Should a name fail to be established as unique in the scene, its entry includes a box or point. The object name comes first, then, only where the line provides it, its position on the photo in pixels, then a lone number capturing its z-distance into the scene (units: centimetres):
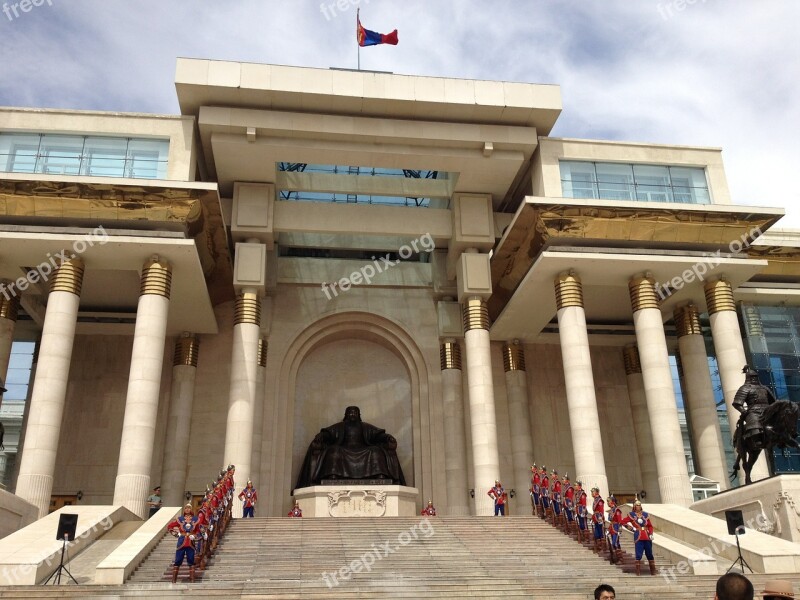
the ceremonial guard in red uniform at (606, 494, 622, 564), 1335
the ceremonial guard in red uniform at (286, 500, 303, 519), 2166
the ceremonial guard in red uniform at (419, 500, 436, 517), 2242
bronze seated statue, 2417
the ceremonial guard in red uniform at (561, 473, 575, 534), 1662
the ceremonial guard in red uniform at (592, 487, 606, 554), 1441
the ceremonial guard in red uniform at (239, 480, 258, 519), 1934
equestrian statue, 1717
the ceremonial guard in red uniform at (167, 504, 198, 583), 1202
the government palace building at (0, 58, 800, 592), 2048
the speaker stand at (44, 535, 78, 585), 1191
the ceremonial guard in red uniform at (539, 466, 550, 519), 1831
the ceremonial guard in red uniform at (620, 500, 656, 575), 1312
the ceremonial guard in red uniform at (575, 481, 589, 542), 1567
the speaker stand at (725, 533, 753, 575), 1291
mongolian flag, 2344
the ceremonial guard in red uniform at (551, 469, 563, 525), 1745
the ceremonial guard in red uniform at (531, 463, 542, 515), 1883
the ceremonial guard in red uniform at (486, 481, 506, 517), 1998
